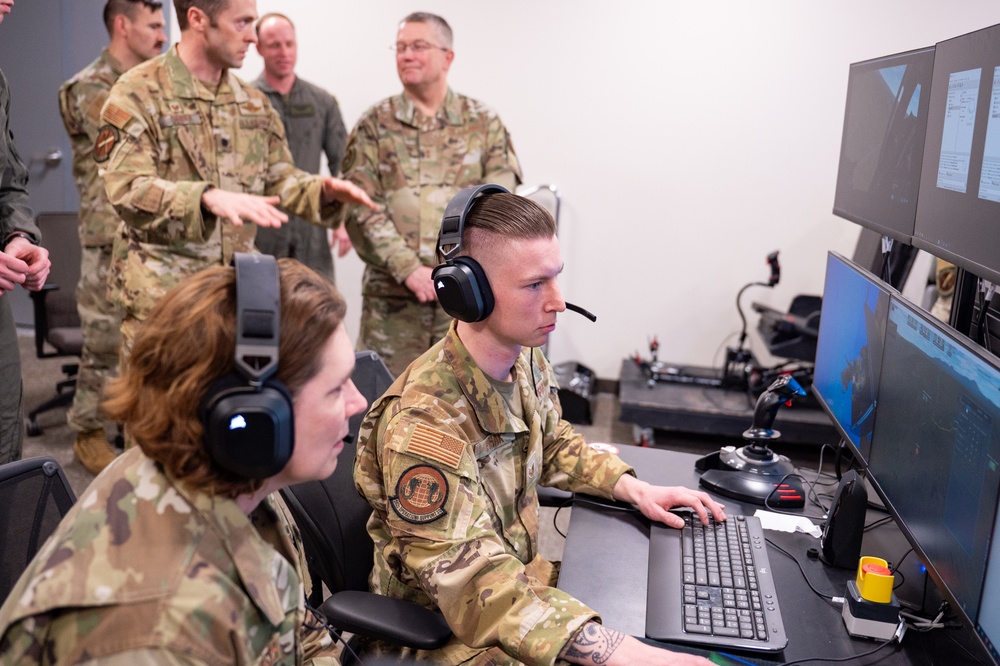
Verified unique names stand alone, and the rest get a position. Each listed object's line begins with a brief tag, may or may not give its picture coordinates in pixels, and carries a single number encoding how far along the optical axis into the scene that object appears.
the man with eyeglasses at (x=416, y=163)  3.05
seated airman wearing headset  1.20
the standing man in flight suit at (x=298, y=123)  3.72
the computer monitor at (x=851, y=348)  1.53
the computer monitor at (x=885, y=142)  1.56
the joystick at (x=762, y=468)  1.68
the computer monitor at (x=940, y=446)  1.06
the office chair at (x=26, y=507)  1.21
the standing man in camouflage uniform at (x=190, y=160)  2.28
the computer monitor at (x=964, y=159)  1.24
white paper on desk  1.58
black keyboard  1.22
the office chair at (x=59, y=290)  3.80
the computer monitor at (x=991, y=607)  1.01
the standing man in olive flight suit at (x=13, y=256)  2.07
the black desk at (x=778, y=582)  1.23
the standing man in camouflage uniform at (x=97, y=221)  3.27
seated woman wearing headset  0.78
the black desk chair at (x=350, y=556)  1.28
